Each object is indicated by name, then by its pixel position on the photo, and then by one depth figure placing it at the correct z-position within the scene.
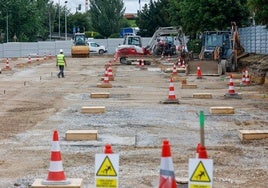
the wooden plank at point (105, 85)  28.59
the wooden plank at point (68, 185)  9.05
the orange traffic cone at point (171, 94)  21.07
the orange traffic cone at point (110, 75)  32.83
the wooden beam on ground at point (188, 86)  27.84
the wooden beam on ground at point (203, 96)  23.34
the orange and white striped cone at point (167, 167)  7.58
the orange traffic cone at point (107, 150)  7.68
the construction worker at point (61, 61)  35.56
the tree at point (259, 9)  25.68
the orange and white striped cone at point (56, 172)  9.07
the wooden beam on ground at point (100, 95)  23.64
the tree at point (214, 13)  48.62
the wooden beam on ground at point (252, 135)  13.88
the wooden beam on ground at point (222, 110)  18.36
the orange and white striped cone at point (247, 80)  29.66
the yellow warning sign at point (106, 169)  7.64
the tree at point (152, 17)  86.44
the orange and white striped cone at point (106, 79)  28.90
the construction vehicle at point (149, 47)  51.59
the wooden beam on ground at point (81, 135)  14.02
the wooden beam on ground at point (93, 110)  18.83
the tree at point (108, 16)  113.19
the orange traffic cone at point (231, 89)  23.24
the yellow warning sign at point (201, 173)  7.29
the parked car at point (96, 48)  76.30
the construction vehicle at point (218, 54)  37.25
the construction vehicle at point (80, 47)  64.19
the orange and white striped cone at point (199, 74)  34.66
